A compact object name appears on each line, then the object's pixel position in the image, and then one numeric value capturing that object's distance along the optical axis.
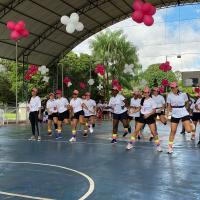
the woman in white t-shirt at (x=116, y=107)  11.77
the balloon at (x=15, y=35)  15.21
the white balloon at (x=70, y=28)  17.30
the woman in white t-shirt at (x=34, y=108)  12.70
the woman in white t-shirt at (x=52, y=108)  13.89
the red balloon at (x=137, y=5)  12.97
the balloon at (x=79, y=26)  17.44
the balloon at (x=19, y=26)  15.12
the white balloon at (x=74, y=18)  17.19
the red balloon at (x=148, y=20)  13.11
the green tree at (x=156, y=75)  61.25
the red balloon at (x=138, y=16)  13.03
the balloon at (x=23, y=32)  15.28
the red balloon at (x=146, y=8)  12.95
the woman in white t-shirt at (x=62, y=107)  13.38
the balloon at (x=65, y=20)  17.38
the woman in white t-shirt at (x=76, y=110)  12.77
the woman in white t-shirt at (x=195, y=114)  11.93
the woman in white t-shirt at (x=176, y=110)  9.27
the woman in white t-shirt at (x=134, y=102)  12.40
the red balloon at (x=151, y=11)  13.15
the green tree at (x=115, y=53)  46.59
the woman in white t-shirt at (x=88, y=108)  14.59
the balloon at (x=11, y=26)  15.27
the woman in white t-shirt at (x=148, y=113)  9.72
